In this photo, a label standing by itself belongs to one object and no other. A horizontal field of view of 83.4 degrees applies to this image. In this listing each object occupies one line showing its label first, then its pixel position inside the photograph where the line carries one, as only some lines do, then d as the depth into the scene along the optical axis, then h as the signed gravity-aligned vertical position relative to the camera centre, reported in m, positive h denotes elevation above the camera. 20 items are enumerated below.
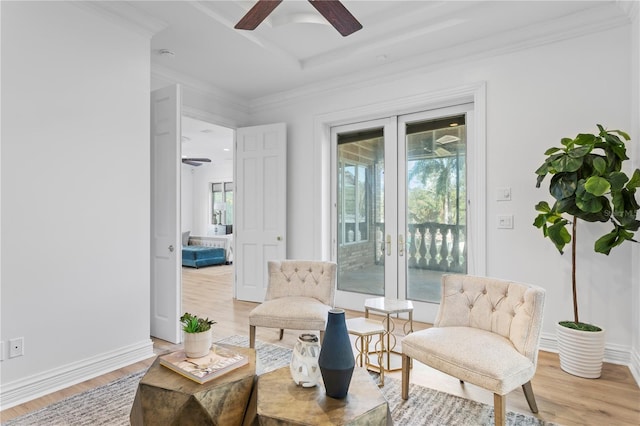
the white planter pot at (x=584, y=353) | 2.50 -0.99
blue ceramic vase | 1.42 -0.58
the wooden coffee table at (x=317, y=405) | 1.33 -0.76
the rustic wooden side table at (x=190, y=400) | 1.52 -0.81
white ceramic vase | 1.53 -0.65
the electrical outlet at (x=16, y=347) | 2.17 -0.82
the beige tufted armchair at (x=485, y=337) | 1.78 -0.72
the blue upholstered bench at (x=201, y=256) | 7.99 -0.99
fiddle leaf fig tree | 2.36 +0.15
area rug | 1.98 -1.15
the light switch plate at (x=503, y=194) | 3.19 +0.16
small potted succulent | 1.76 -0.61
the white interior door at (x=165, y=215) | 3.14 -0.02
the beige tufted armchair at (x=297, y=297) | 2.69 -0.72
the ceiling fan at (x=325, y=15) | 2.05 +1.19
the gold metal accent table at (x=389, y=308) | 2.55 -0.69
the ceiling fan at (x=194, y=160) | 8.73 +1.28
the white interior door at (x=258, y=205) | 4.53 +0.10
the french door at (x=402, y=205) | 3.67 +0.08
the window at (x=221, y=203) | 10.01 +0.27
